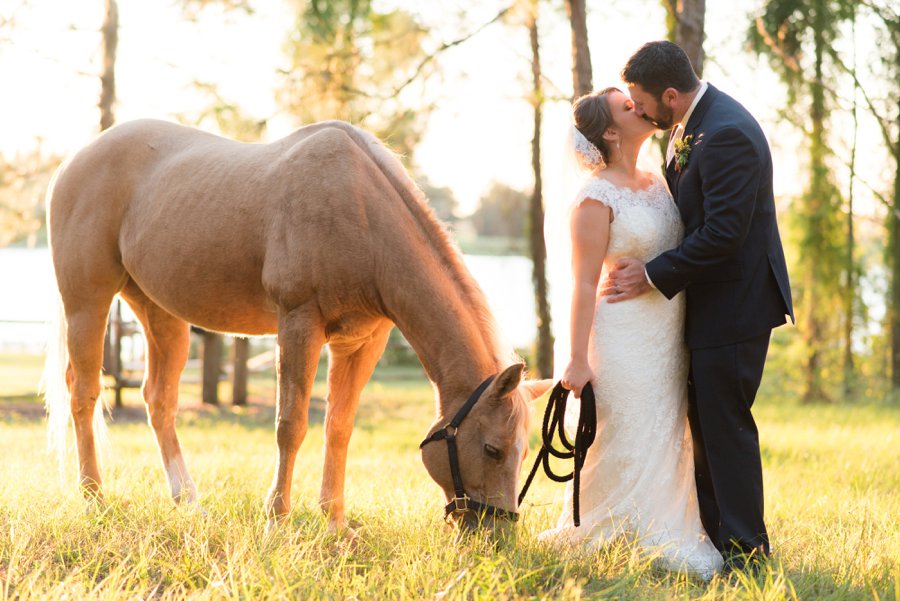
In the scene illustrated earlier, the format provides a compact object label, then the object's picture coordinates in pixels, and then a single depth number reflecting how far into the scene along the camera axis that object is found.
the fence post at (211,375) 12.09
